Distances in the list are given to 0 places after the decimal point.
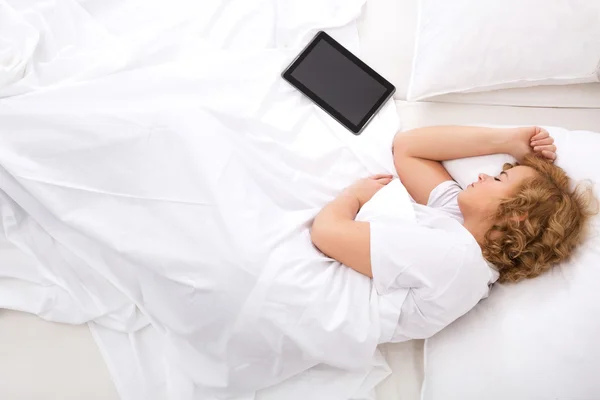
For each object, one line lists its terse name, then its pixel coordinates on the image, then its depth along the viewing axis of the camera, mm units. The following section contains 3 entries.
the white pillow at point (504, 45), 1119
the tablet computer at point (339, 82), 1189
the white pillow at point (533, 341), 908
